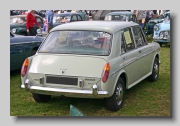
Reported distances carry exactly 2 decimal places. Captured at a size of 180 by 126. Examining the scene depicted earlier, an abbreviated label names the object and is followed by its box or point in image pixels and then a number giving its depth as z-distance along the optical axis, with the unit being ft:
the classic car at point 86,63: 16.24
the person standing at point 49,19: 48.12
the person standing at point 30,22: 39.51
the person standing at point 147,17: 54.80
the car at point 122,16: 51.04
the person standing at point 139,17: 49.95
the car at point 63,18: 49.47
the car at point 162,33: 43.50
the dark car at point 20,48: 25.23
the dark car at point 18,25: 45.39
